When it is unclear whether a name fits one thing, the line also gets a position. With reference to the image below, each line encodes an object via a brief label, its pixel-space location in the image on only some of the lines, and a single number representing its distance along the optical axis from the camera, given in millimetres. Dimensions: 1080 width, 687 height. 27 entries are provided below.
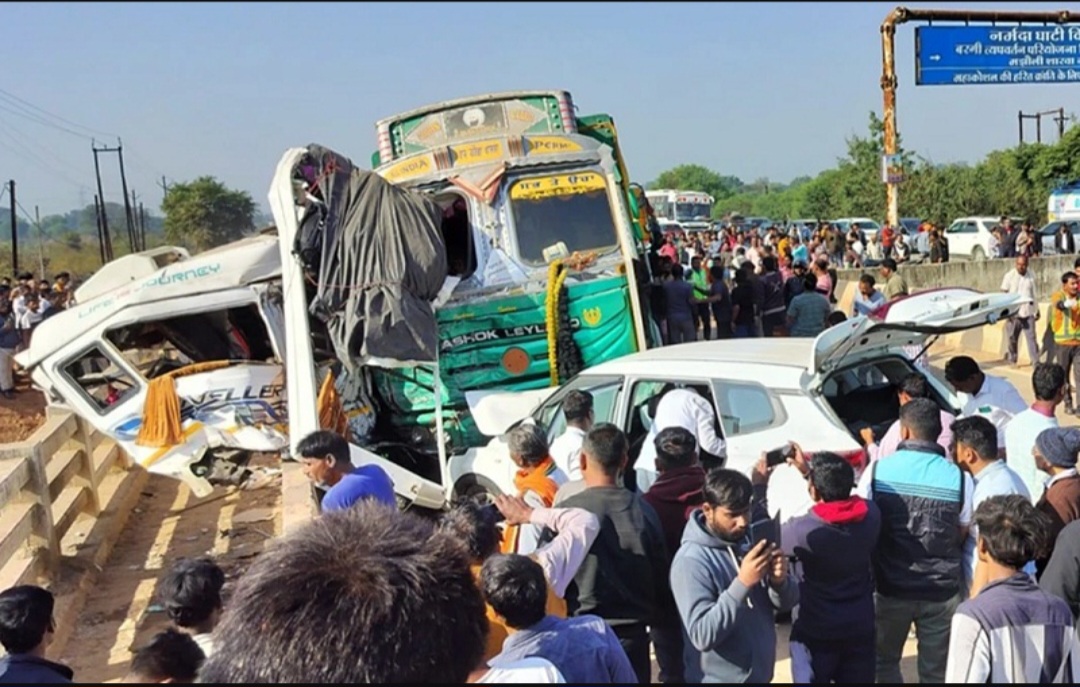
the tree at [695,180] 113125
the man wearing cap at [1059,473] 3881
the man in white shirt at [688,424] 5269
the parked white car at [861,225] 31266
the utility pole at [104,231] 43562
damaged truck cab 7398
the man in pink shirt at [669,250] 17158
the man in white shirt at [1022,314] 11945
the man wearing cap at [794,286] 13594
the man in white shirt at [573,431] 5219
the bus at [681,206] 42875
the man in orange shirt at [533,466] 4301
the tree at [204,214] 60281
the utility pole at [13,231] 32812
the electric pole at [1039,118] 47628
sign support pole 20250
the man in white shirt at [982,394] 5516
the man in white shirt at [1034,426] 4625
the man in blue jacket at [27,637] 3070
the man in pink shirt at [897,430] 4762
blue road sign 20328
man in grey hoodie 3189
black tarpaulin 7359
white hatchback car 5043
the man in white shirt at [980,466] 3869
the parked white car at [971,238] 27273
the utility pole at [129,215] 51406
